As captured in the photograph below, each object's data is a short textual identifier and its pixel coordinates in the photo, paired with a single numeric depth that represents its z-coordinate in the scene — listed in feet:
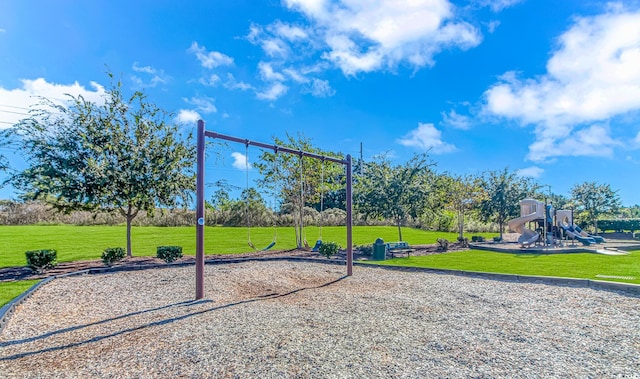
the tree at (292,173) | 54.75
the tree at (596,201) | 94.32
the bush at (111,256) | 34.43
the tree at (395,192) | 55.62
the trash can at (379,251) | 41.63
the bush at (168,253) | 37.27
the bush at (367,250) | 45.62
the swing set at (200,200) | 22.21
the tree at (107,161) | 36.11
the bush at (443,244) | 52.65
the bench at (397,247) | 44.52
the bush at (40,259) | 30.94
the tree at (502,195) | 79.71
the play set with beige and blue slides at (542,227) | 59.47
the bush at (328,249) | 40.29
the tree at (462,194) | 75.66
